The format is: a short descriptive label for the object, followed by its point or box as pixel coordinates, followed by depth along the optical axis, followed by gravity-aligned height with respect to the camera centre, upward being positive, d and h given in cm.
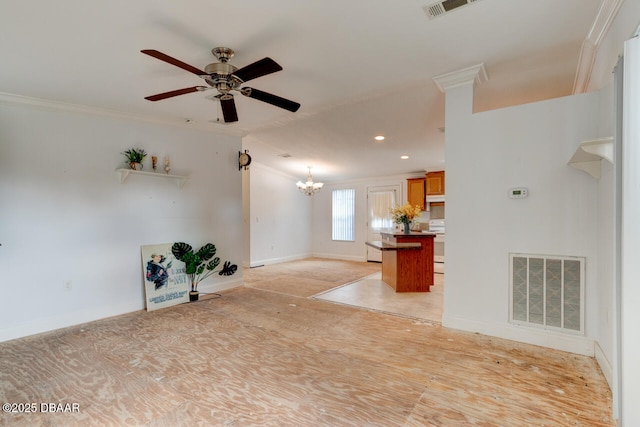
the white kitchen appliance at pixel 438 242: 701 -75
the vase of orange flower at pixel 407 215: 502 -5
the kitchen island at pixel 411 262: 472 -82
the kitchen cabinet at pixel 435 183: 697 +71
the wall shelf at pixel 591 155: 171 +40
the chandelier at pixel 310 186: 727 +66
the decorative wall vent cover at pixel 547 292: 256 -75
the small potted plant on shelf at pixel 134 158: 380 +74
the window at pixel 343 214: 860 -5
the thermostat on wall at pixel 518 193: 276 +19
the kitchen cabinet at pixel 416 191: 725 +54
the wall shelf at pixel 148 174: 373 +53
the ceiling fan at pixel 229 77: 214 +108
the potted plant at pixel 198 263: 421 -77
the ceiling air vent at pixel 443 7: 203 +149
